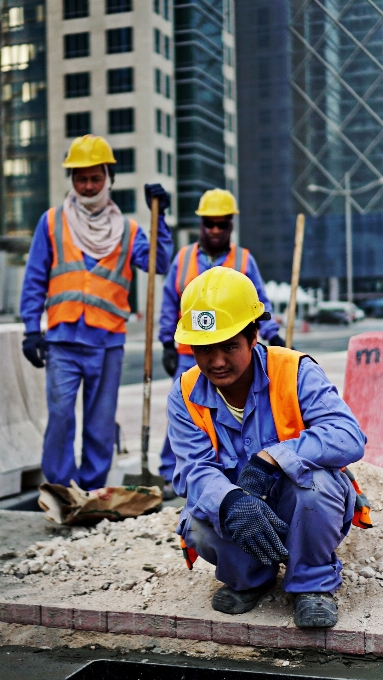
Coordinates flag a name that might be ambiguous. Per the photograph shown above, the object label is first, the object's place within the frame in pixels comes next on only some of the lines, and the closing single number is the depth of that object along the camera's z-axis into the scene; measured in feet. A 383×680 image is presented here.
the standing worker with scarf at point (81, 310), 30.41
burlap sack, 26.88
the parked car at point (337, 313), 65.60
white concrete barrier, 32.02
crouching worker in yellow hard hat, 17.53
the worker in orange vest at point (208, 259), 32.62
